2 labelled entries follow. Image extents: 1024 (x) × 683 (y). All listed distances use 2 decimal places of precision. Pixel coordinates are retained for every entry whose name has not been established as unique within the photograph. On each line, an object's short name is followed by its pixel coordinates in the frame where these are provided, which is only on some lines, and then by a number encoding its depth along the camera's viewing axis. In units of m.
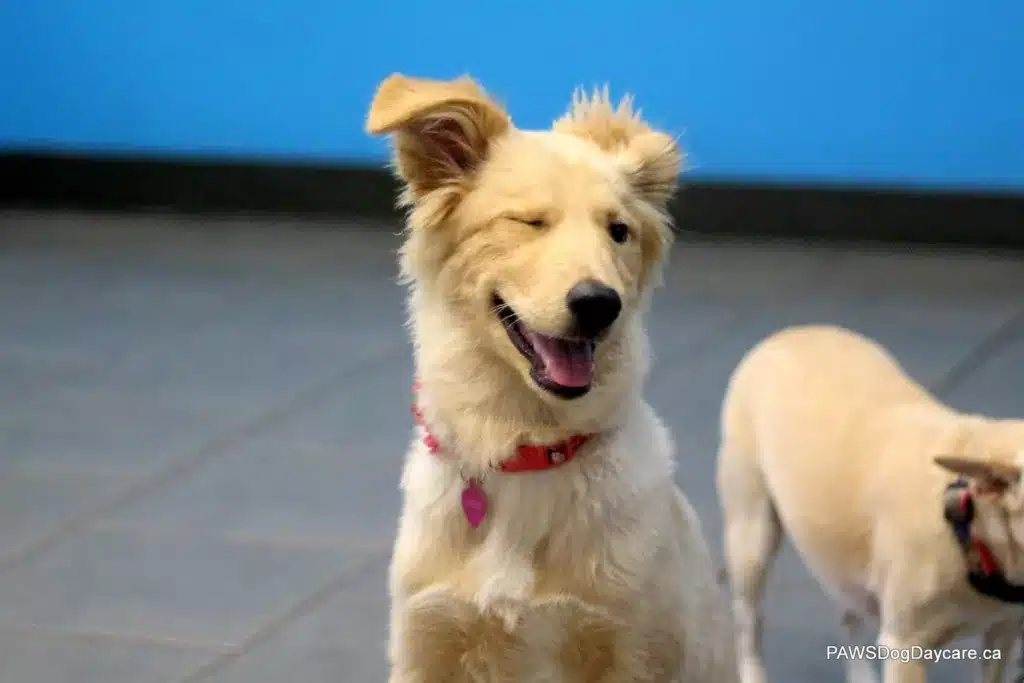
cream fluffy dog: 2.24
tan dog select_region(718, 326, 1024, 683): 2.43
